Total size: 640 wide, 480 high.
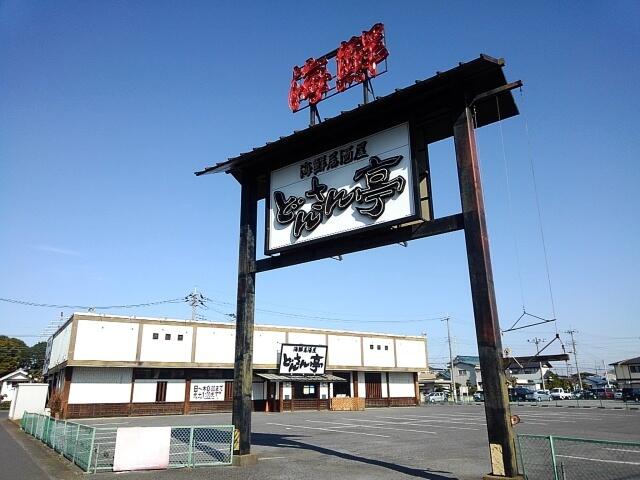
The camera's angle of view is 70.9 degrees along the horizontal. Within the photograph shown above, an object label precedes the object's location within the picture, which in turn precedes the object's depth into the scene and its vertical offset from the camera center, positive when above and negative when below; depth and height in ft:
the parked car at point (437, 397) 205.12 -9.36
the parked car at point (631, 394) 173.86 -7.84
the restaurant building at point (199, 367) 104.63 +3.08
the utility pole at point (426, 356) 161.36 +7.07
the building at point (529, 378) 304.71 -1.86
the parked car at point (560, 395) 227.81 -9.95
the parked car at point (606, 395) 210.55 -9.52
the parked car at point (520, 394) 194.49 -7.78
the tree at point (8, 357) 241.76 +12.99
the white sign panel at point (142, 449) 37.22 -5.57
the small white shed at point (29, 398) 98.58 -3.64
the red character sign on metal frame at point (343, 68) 44.27 +30.86
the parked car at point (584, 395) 225.89 -10.22
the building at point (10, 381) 226.38 +0.10
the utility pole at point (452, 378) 190.06 -1.05
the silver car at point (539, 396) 192.47 -9.06
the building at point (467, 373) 312.29 +1.84
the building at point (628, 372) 225.35 +0.95
